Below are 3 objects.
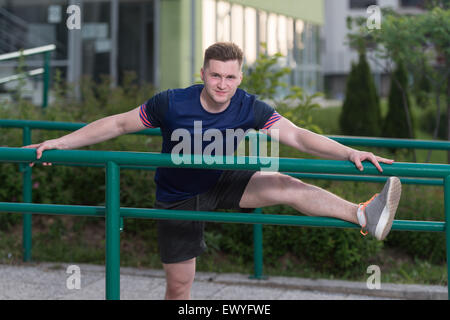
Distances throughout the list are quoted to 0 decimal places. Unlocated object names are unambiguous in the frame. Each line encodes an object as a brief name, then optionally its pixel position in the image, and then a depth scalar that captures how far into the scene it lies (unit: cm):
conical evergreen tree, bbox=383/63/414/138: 2109
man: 529
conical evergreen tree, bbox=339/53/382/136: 2379
